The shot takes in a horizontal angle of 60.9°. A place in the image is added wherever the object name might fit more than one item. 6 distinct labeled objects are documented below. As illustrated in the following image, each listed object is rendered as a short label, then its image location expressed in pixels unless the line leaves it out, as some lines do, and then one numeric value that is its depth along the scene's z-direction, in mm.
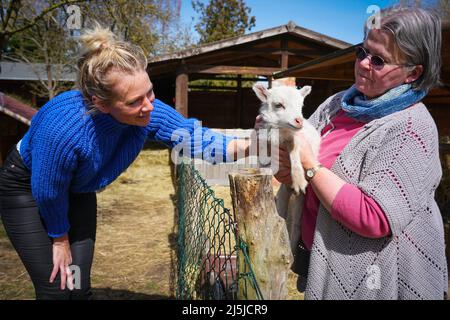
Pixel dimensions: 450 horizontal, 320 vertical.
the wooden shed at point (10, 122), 8156
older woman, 1441
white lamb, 1862
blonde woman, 1796
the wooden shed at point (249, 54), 9305
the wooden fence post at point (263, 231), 1376
